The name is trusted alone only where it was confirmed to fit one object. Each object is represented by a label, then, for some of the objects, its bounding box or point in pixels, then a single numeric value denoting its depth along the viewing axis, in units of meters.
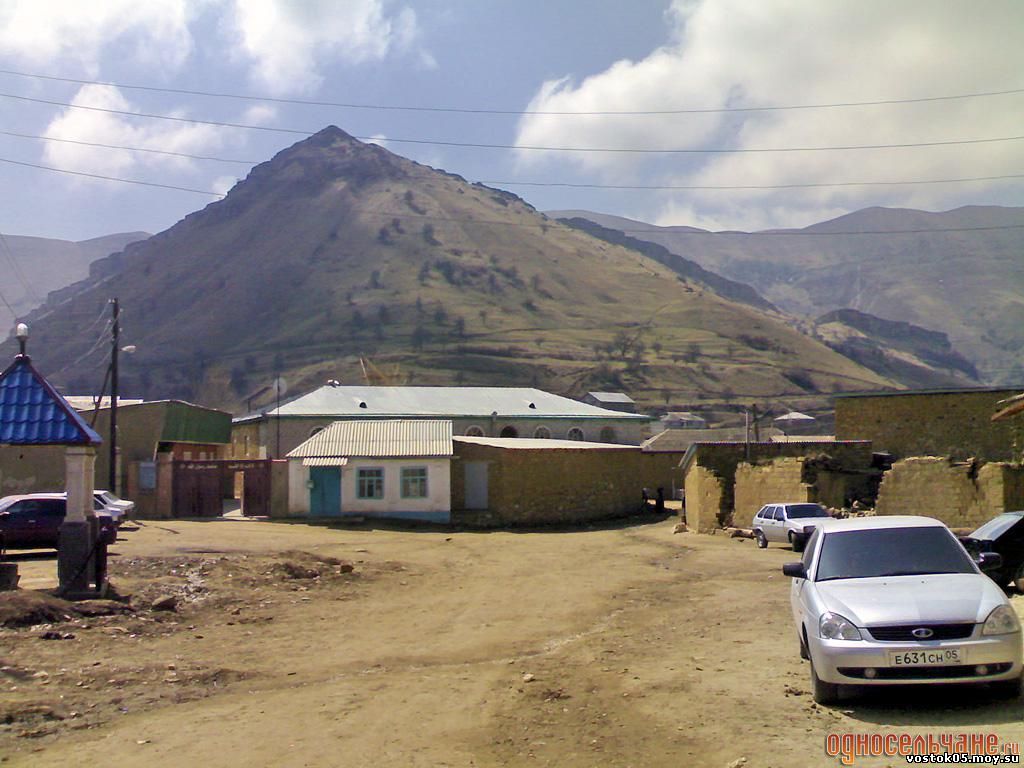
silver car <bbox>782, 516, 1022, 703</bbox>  7.61
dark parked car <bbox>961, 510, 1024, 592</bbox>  15.12
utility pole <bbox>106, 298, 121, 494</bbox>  34.84
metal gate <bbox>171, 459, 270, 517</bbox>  37.44
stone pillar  15.04
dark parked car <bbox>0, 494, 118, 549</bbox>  23.14
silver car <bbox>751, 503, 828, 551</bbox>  25.53
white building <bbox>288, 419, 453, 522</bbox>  37.09
